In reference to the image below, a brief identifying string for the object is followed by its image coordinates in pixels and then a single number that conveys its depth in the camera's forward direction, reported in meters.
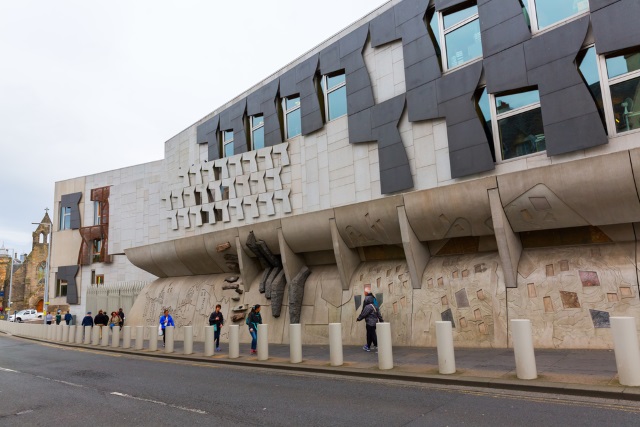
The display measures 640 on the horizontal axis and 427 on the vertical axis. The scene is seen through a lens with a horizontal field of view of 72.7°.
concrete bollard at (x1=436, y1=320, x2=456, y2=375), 8.59
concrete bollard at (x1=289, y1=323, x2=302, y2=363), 11.55
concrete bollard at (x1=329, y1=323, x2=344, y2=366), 10.55
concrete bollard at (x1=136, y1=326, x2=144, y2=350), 17.34
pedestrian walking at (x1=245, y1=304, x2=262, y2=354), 14.32
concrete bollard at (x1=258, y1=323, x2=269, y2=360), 12.28
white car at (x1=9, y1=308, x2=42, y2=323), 50.42
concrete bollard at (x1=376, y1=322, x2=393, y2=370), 9.62
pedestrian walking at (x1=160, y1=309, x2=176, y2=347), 18.47
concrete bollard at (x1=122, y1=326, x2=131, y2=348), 18.28
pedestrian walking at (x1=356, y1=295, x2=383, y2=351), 12.19
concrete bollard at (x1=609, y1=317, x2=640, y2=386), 6.62
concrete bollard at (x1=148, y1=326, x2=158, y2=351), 16.55
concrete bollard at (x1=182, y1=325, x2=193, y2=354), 14.77
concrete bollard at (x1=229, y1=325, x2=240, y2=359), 13.24
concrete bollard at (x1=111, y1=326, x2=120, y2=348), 18.77
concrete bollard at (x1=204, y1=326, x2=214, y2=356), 13.98
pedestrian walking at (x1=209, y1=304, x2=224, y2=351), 16.09
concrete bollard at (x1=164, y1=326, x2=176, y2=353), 15.59
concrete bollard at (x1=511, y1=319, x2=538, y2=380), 7.57
